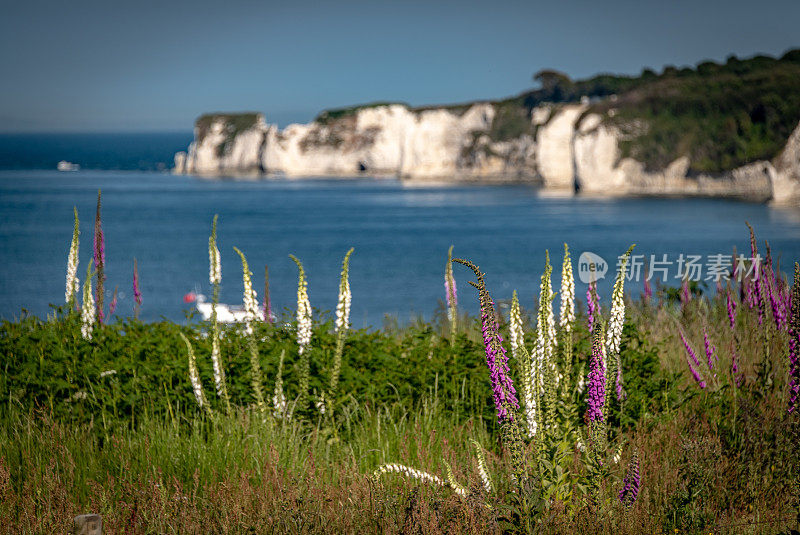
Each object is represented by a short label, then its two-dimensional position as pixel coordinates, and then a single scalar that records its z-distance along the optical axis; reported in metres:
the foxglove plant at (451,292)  16.06
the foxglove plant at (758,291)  14.97
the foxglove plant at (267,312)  16.61
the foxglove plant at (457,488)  9.55
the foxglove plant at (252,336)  12.90
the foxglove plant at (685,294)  20.00
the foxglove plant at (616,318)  10.00
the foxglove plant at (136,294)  17.47
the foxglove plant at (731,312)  14.85
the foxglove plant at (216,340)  13.19
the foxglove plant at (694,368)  13.71
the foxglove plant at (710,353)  13.93
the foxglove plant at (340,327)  13.38
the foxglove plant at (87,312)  15.36
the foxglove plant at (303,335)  13.28
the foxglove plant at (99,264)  16.55
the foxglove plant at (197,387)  12.87
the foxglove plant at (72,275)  16.03
